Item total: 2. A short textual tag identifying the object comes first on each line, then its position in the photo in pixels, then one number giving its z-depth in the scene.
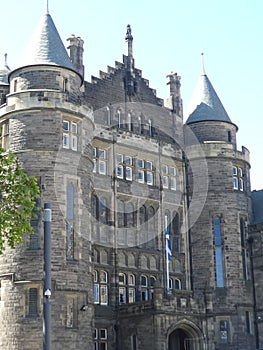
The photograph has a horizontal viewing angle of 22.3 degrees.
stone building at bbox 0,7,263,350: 30.50
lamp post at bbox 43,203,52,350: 20.12
